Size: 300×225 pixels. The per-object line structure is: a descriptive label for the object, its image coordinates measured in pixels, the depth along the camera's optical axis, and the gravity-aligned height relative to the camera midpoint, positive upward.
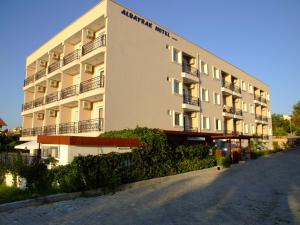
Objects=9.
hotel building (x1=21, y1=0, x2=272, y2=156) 22.00 +5.74
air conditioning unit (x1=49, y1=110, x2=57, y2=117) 29.35 +2.57
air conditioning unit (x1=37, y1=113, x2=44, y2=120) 31.99 +2.43
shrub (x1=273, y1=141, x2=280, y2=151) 47.74 -2.08
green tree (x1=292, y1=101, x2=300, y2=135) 64.25 +5.01
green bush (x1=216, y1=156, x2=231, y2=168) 23.94 -2.39
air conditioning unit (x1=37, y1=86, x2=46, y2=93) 32.50 +5.80
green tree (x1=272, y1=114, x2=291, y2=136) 93.97 +4.28
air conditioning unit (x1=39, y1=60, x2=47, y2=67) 32.58 +9.01
